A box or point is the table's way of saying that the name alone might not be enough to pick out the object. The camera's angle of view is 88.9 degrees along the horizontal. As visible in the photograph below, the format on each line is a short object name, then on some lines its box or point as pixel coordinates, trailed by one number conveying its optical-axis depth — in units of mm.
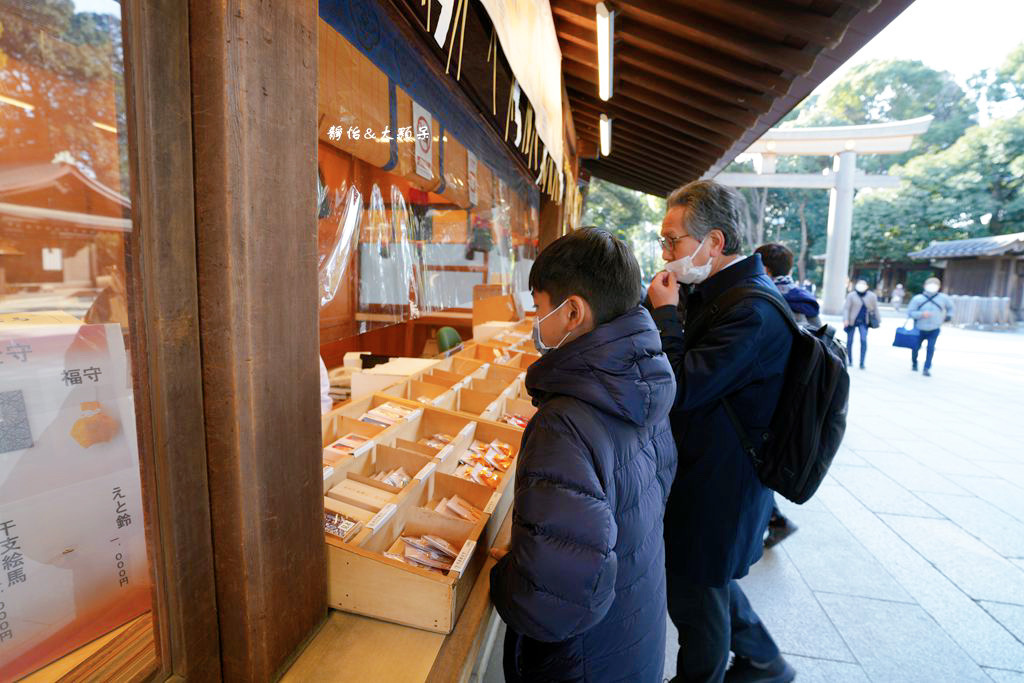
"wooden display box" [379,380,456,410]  2689
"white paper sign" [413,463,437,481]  1795
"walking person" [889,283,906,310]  17634
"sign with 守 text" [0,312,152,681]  828
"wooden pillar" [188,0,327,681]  937
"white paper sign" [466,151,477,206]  4055
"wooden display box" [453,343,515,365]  4151
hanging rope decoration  2393
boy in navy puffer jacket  1157
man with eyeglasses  1942
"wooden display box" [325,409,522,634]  1297
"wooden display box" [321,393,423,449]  2195
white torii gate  17672
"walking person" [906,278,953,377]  9531
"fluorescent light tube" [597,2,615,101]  3143
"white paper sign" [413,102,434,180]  2906
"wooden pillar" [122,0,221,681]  882
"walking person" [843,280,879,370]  10008
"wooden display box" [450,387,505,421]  2834
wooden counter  1186
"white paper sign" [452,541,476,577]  1362
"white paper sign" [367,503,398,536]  1465
